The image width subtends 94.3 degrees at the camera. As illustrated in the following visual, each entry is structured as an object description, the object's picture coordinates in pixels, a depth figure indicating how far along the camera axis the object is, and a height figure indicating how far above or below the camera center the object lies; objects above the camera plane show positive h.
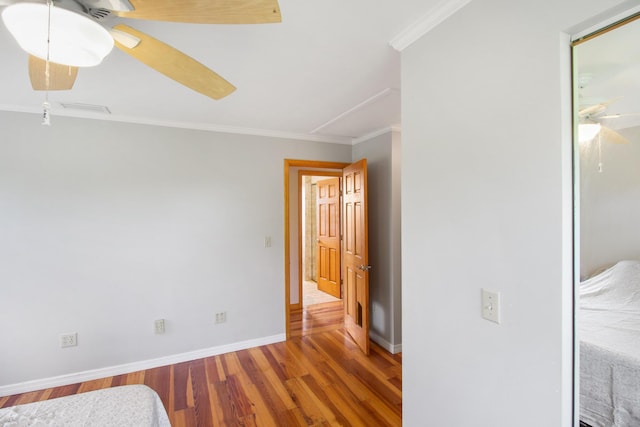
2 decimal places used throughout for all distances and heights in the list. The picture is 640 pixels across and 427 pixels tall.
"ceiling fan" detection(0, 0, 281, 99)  0.89 +0.62
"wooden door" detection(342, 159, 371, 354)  3.08 -0.48
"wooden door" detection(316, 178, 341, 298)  4.99 -0.43
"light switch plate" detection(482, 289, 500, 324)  1.10 -0.36
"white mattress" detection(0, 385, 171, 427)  1.23 -0.87
